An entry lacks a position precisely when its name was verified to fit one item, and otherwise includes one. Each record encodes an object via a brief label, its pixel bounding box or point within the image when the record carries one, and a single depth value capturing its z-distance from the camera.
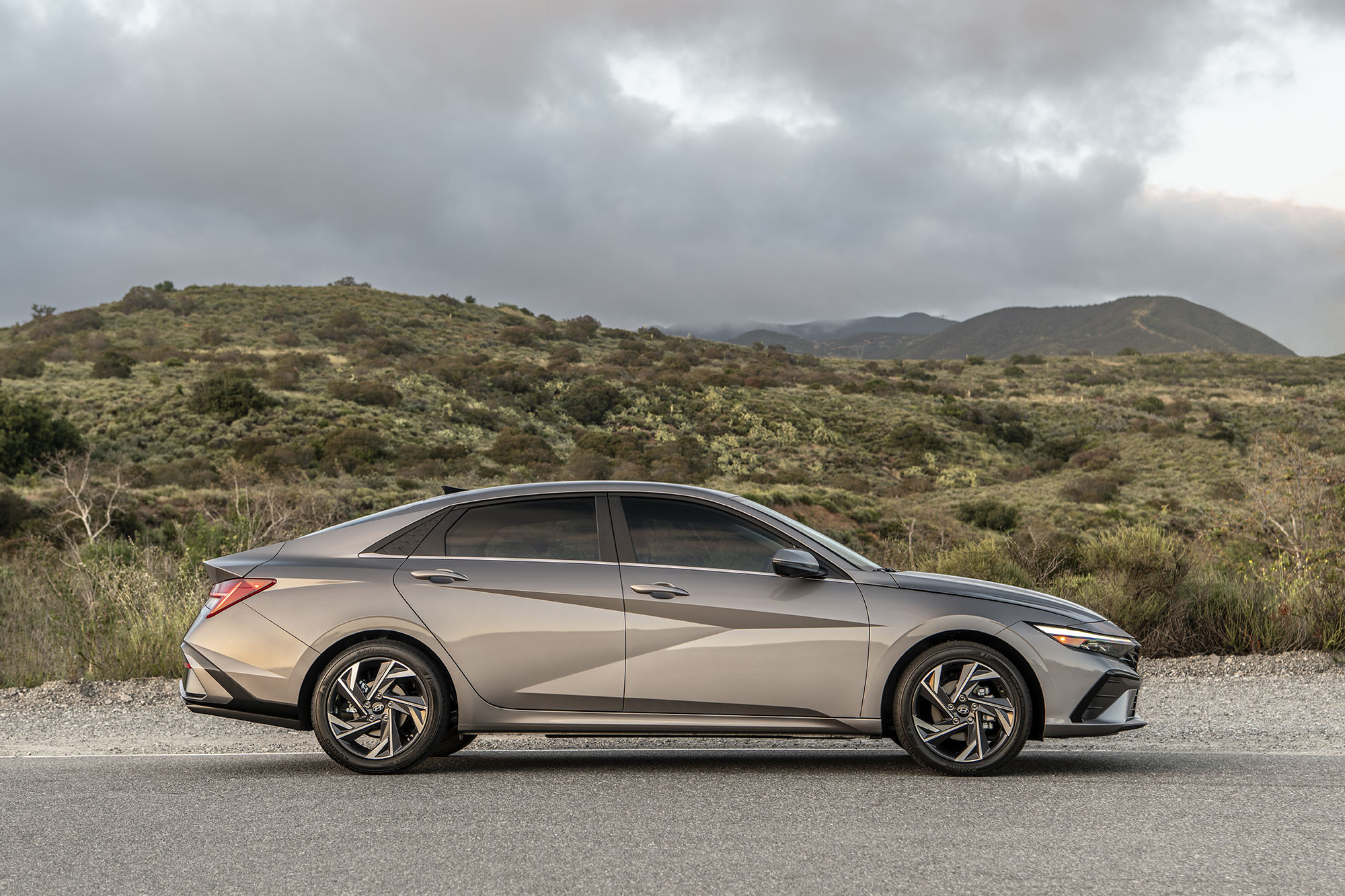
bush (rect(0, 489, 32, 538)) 29.41
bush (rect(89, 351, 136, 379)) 55.69
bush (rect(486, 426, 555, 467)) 47.88
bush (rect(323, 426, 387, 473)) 43.62
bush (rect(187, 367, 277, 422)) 48.50
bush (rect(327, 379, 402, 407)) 54.38
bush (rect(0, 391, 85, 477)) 39.06
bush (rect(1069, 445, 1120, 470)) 52.72
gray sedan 6.07
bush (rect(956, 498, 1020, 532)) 38.94
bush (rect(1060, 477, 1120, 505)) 44.66
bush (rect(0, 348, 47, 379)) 55.44
